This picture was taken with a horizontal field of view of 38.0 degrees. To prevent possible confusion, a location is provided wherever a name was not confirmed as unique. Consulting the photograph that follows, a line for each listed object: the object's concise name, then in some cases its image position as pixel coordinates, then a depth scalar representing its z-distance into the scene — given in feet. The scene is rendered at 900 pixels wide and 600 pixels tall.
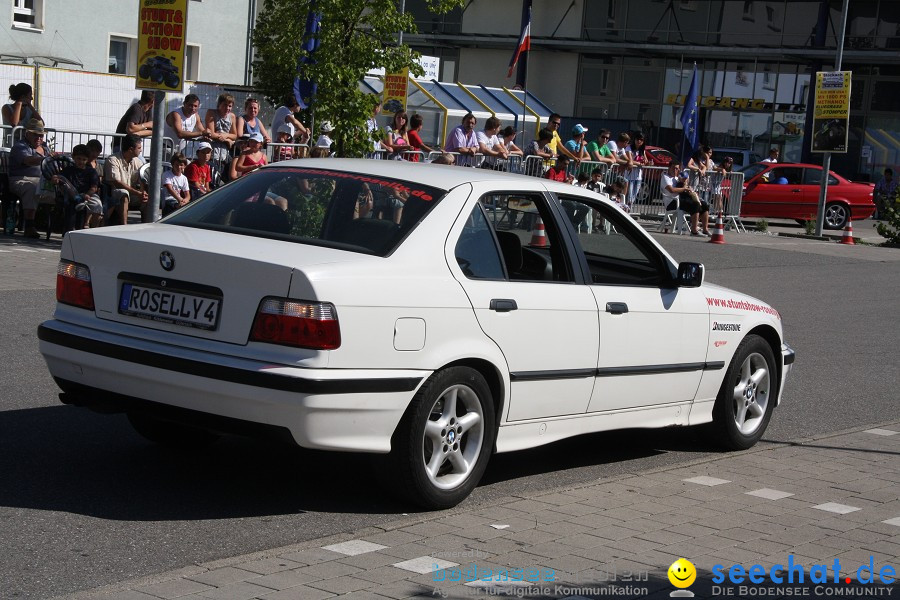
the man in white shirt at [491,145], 80.33
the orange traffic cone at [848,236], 94.12
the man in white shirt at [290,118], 61.46
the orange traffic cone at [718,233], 81.97
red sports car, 108.37
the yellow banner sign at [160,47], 39.58
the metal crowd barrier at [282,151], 61.16
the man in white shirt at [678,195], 85.71
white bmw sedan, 17.74
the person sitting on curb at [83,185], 50.14
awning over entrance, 115.24
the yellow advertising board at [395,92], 81.92
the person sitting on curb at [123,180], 51.37
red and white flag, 103.24
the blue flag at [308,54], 56.59
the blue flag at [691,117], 103.81
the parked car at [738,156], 136.46
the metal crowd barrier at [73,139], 57.41
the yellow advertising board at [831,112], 93.30
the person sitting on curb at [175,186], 52.85
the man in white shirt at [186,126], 57.93
